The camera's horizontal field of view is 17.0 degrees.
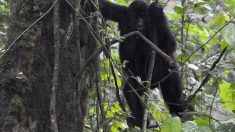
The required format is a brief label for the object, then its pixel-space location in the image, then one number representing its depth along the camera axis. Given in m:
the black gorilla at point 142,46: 9.18
